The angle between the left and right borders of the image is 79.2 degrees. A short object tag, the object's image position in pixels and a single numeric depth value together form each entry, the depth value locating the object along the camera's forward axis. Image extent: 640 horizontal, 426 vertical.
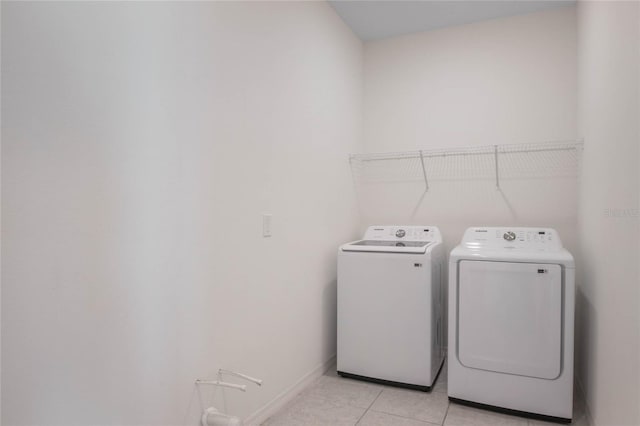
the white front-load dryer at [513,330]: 2.02
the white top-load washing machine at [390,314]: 2.36
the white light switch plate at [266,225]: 1.97
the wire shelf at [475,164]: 2.71
